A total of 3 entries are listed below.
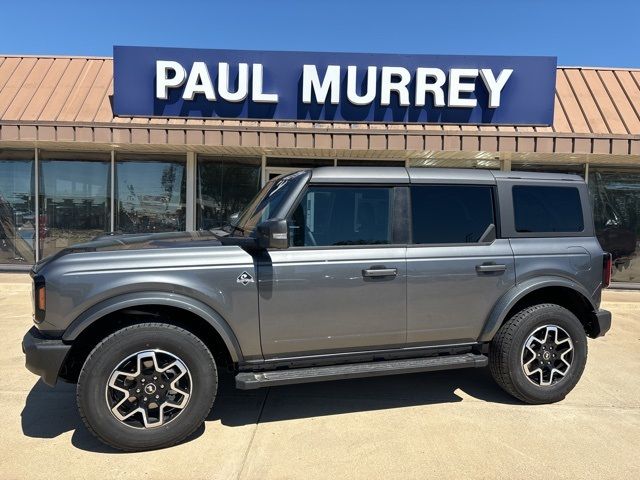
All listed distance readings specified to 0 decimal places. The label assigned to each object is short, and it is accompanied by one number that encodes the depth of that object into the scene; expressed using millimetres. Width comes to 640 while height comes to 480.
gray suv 3133
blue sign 8070
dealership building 7711
